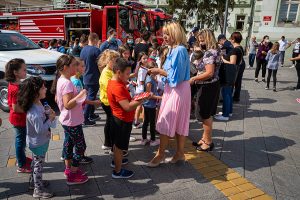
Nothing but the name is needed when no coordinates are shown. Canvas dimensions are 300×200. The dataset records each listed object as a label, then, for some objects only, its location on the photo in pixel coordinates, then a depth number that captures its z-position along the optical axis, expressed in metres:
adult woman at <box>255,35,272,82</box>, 10.45
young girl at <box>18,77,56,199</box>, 2.89
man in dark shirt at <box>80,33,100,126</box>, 5.43
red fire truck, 11.45
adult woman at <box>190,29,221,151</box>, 4.12
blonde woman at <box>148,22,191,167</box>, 3.38
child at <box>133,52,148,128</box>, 4.30
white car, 6.00
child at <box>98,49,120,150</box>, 3.89
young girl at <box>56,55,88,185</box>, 3.01
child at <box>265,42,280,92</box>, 8.98
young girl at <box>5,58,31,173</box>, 3.29
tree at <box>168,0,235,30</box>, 22.38
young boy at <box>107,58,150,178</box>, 3.03
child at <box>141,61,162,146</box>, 4.25
